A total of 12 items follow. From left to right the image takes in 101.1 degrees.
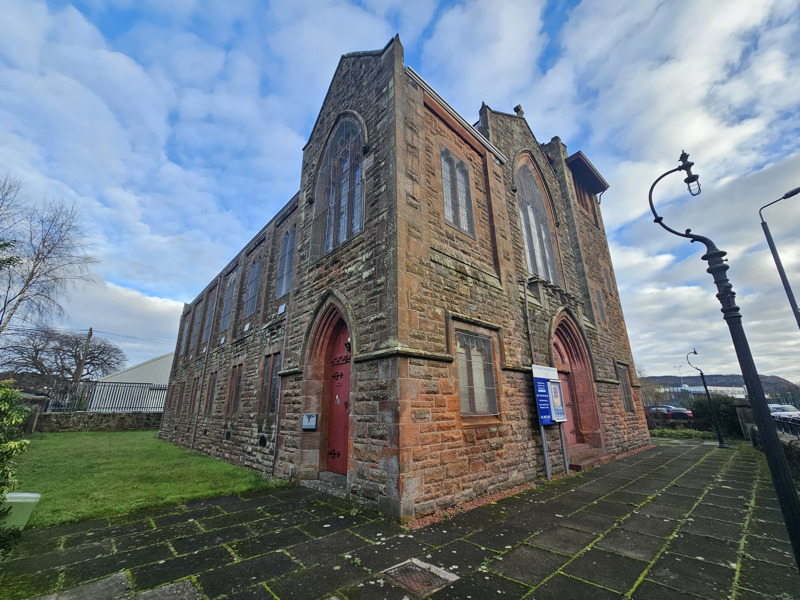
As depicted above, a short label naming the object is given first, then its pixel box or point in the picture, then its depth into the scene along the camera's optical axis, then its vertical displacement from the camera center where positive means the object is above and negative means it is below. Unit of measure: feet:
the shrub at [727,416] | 51.67 -2.34
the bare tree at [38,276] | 48.08 +19.41
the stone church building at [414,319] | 18.31 +6.35
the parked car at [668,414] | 66.44 -2.64
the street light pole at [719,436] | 41.99 -4.34
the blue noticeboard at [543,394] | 25.56 +0.63
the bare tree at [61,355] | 93.45 +15.66
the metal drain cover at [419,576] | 9.61 -5.13
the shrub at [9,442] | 9.40 -0.96
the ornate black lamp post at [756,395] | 8.91 +0.15
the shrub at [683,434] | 53.19 -5.29
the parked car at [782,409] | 74.93 -2.07
